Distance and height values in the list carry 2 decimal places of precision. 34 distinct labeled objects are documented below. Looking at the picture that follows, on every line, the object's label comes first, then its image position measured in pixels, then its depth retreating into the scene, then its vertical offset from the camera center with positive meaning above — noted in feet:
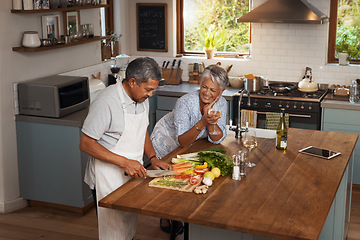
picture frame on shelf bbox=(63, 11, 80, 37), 20.02 +0.26
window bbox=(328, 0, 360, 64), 21.97 +0.25
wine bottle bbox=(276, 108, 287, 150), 13.62 -2.85
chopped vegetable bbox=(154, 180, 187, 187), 11.11 -3.32
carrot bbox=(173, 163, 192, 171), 11.94 -3.17
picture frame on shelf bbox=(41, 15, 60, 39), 18.79 +0.14
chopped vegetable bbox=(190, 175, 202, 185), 11.17 -3.26
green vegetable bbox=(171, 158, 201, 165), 12.29 -3.15
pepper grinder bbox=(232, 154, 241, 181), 11.60 -3.14
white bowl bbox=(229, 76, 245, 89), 22.77 -2.35
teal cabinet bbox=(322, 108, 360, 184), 19.95 -3.68
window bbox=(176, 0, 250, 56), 24.06 +0.13
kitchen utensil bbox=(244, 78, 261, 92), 21.75 -2.33
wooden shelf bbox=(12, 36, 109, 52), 17.43 -0.56
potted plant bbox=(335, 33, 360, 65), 21.71 -0.90
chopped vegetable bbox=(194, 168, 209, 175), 11.66 -3.20
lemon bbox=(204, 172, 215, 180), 11.44 -3.23
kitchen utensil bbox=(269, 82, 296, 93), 21.48 -2.48
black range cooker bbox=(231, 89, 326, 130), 20.42 -3.11
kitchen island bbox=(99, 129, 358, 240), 9.45 -3.45
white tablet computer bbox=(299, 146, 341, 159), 13.25 -3.23
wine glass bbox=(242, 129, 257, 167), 13.21 -2.82
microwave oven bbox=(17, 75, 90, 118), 17.56 -2.29
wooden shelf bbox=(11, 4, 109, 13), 17.16 +0.73
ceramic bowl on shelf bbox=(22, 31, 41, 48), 17.62 -0.34
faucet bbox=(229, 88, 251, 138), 14.81 -2.90
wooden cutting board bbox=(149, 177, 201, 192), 10.94 -3.36
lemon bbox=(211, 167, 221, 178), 11.60 -3.21
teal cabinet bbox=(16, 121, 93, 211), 17.76 -4.70
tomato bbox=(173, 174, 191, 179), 11.53 -3.28
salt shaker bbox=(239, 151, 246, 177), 11.76 -3.04
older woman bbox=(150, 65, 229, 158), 13.23 -2.19
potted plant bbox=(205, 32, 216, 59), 24.11 -0.76
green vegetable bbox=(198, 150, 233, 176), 11.87 -3.05
